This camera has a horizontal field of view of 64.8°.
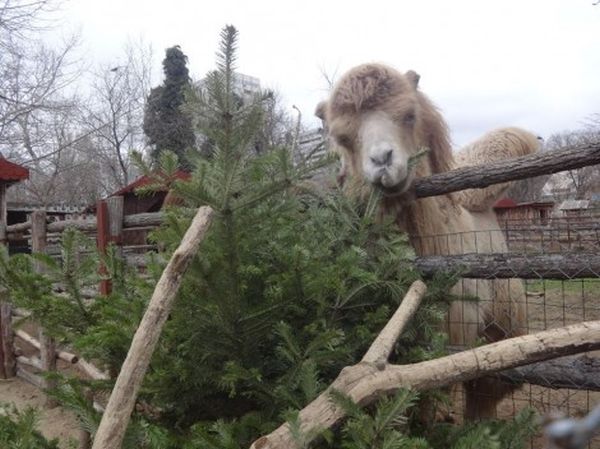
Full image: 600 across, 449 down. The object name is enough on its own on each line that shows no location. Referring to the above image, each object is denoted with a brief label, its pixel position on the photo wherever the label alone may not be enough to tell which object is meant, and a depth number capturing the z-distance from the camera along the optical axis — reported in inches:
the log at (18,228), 280.4
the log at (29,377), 266.1
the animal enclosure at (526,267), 87.5
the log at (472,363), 64.1
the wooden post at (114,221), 192.9
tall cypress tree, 747.6
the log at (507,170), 90.1
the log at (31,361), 271.1
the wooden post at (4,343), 290.0
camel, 106.7
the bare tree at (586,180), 803.6
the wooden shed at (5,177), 299.9
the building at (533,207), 642.6
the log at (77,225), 216.5
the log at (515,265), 86.4
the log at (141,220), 179.2
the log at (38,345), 223.7
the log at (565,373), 85.7
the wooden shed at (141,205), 267.4
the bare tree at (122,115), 943.0
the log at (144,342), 54.9
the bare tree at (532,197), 1082.7
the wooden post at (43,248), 242.5
